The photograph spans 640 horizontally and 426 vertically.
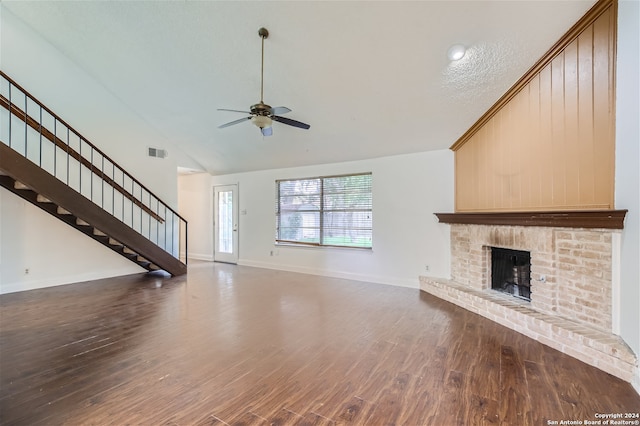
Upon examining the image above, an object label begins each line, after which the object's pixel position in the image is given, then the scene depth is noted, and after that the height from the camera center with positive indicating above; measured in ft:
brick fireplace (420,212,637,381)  8.20 -2.49
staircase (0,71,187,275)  13.00 +1.54
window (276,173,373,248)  18.66 +0.26
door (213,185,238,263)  24.85 -0.80
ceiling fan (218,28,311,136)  9.89 +3.59
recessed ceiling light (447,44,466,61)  9.93 +5.81
